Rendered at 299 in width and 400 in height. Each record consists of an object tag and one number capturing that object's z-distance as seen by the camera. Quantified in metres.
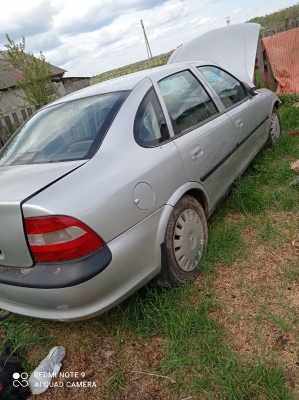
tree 9.31
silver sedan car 1.63
